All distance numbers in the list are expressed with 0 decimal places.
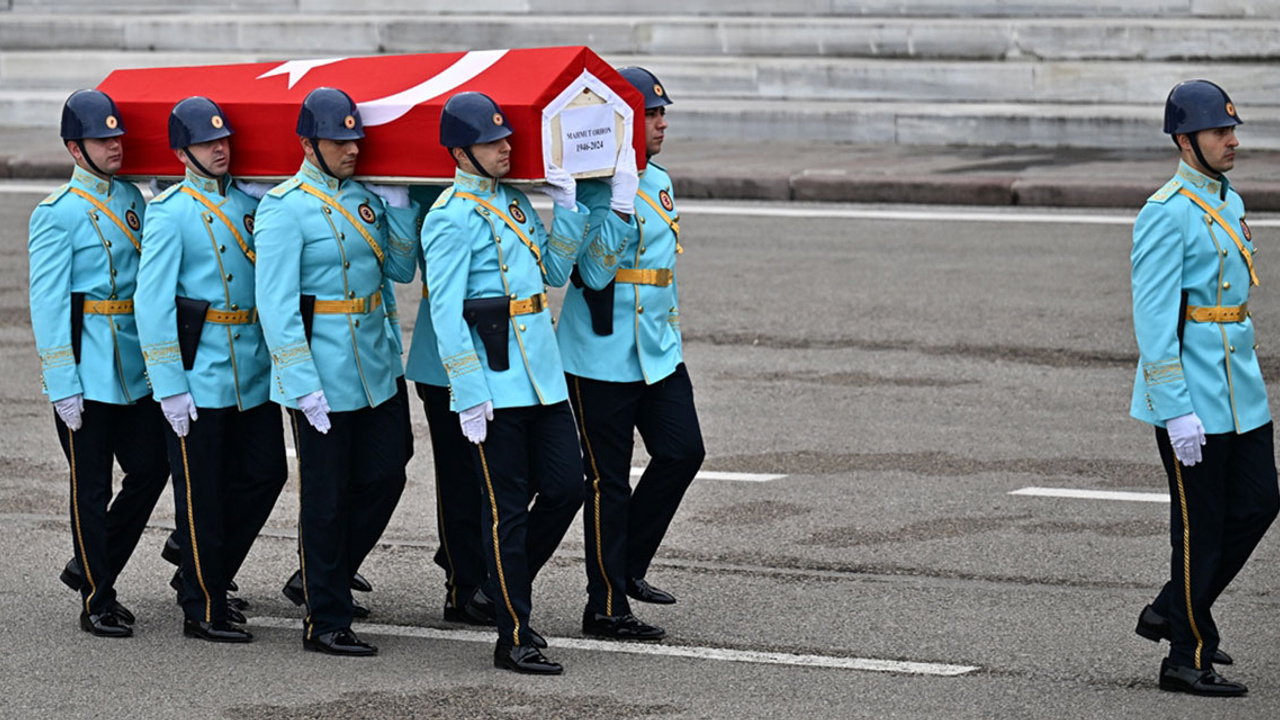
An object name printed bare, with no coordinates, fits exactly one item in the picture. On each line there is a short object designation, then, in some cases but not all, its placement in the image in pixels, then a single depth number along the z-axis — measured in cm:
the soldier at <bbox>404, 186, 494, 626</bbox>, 1416
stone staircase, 4116
